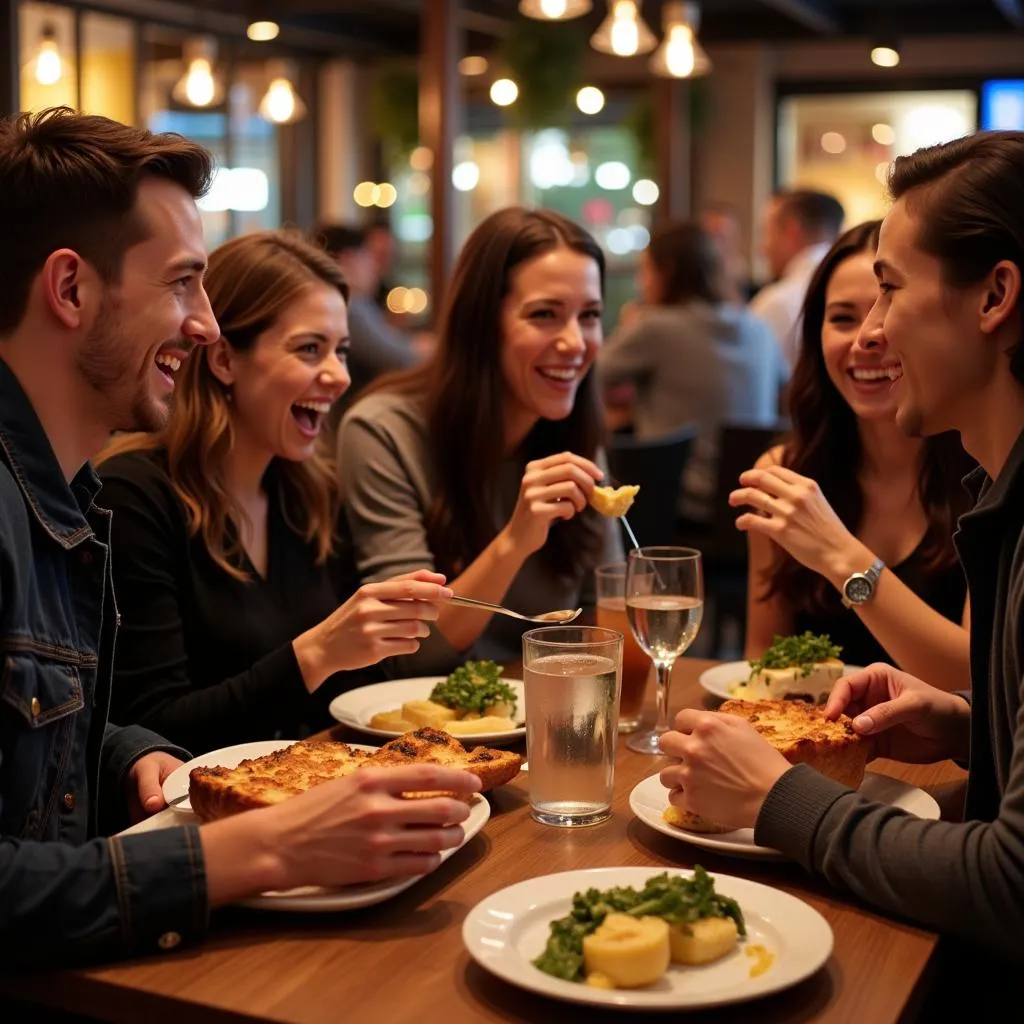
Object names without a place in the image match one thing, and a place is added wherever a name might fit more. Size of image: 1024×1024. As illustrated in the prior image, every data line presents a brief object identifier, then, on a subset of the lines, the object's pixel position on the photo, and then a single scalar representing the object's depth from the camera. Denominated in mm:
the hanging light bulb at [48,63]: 8047
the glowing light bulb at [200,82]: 7382
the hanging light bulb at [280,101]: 8062
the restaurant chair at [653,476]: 4367
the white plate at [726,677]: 2102
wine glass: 1897
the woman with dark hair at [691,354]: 5680
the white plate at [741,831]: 1431
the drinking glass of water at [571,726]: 1576
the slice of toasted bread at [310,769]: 1442
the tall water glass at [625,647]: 2016
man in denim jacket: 1251
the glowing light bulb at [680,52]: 6406
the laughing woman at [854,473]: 2482
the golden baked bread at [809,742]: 1521
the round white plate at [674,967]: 1133
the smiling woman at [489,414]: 2684
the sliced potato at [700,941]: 1202
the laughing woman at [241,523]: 2012
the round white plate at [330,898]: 1288
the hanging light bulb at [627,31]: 5883
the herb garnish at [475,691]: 1877
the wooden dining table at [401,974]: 1156
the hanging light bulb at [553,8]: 5414
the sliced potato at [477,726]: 1824
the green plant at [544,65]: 9734
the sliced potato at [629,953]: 1153
